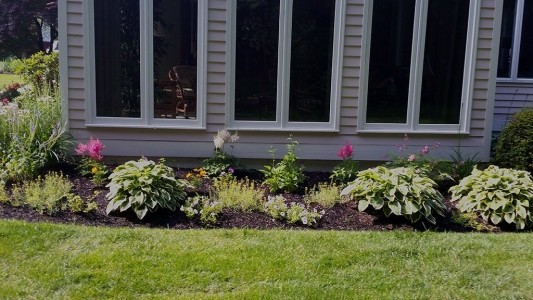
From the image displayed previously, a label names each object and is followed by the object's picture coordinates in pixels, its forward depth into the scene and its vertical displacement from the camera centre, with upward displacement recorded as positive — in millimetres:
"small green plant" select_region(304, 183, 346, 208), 5422 -1191
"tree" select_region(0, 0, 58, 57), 15508 +1631
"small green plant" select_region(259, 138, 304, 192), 5855 -1059
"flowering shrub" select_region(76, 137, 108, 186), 5770 -1018
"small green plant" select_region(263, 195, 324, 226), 4938 -1243
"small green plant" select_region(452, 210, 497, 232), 5031 -1291
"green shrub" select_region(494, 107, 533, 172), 6172 -634
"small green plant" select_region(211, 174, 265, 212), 5195 -1168
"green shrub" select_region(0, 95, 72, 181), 5754 -771
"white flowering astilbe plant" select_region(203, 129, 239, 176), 6215 -965
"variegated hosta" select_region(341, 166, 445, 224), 4980 -1053
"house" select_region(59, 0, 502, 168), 6441 +106
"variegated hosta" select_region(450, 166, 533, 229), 5051 -1062
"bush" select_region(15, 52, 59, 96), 10969 +132
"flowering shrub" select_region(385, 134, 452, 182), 6141 -915
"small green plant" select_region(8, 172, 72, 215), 4938 -1189
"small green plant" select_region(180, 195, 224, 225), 4875 -1237
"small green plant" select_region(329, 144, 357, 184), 6203 -1010
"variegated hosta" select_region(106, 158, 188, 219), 4895 -1081
